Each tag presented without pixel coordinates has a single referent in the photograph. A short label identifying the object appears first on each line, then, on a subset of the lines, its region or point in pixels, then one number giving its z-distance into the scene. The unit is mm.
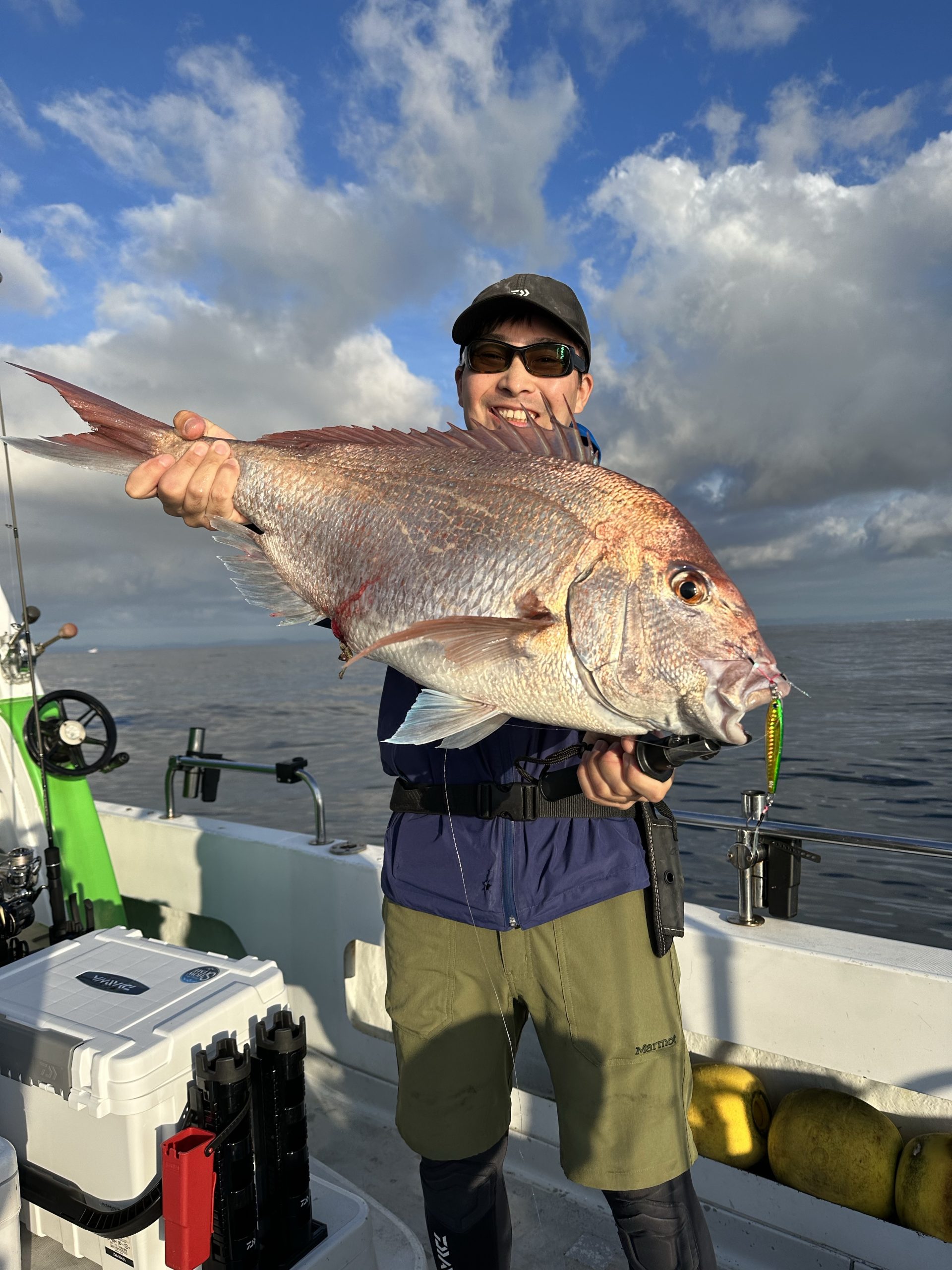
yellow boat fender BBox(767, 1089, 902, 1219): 2494
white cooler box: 1945
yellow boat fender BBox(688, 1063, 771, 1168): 2729
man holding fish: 1840
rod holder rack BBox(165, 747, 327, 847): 3877
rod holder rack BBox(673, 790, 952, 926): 2566
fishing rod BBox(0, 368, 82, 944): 3244
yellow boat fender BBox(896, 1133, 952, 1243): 2338
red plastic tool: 1795
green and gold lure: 1391
